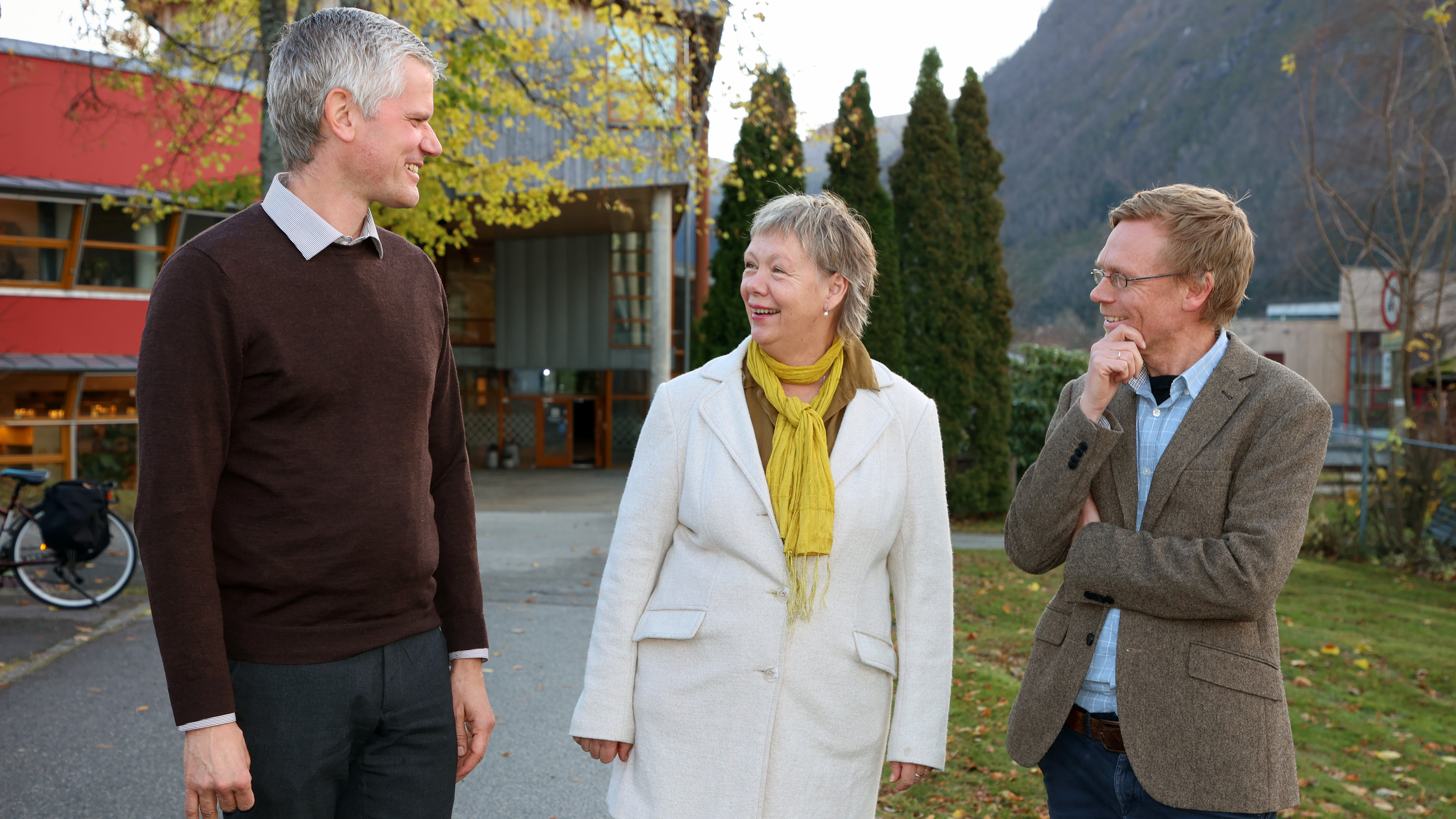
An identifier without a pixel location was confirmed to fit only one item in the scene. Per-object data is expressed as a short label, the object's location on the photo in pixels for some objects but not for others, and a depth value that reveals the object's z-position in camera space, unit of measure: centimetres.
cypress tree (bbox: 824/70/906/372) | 1609
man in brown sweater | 175
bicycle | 724
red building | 1606
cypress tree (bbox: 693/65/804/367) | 1067
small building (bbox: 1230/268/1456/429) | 1246
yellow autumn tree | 965
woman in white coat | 238
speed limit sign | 1248
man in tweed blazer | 205
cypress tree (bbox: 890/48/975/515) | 1670
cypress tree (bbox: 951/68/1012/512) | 1702
